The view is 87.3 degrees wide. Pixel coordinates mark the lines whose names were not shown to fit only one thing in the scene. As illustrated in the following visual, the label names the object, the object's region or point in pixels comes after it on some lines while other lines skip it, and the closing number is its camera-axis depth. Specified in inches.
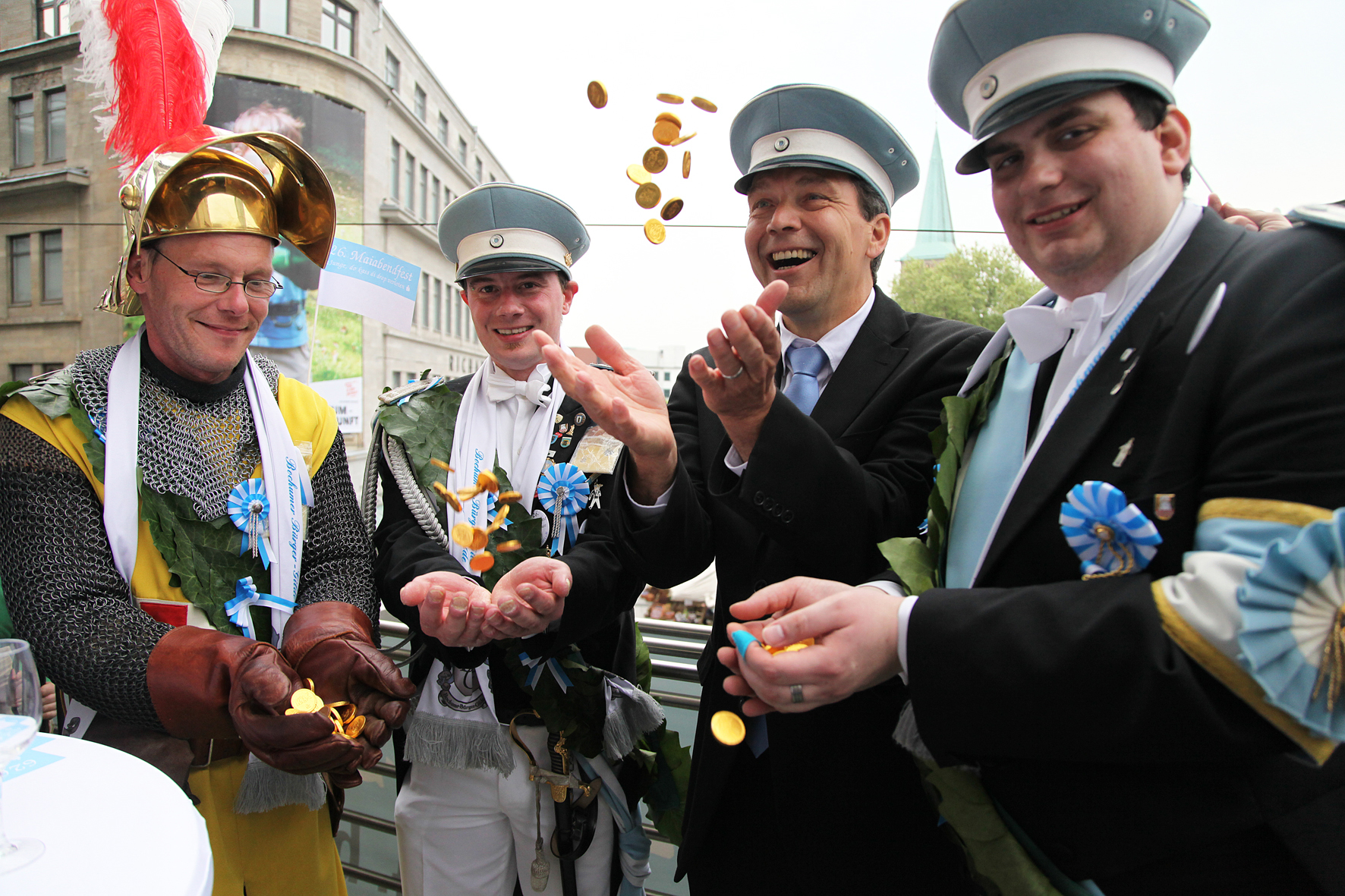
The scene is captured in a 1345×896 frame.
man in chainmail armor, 64.7
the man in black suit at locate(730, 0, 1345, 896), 32.9
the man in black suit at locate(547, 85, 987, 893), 54.2
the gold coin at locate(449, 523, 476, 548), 67.4
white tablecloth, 38.3
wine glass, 40.1
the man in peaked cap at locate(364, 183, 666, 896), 79.9
